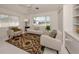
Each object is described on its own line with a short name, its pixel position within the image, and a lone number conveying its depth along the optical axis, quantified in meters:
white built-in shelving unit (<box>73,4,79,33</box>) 1.48
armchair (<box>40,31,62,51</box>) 1.17
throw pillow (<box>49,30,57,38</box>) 1.35
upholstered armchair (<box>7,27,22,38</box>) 2.17
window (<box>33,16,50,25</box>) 2.04
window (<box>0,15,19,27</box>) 2.17
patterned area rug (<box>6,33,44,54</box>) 1.54
